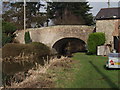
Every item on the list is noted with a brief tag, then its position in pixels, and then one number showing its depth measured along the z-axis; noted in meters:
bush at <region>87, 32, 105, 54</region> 23.17
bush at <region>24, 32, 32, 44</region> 29.02
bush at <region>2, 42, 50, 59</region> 24.52
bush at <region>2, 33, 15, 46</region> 28.15
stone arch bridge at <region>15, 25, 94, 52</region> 28.09
